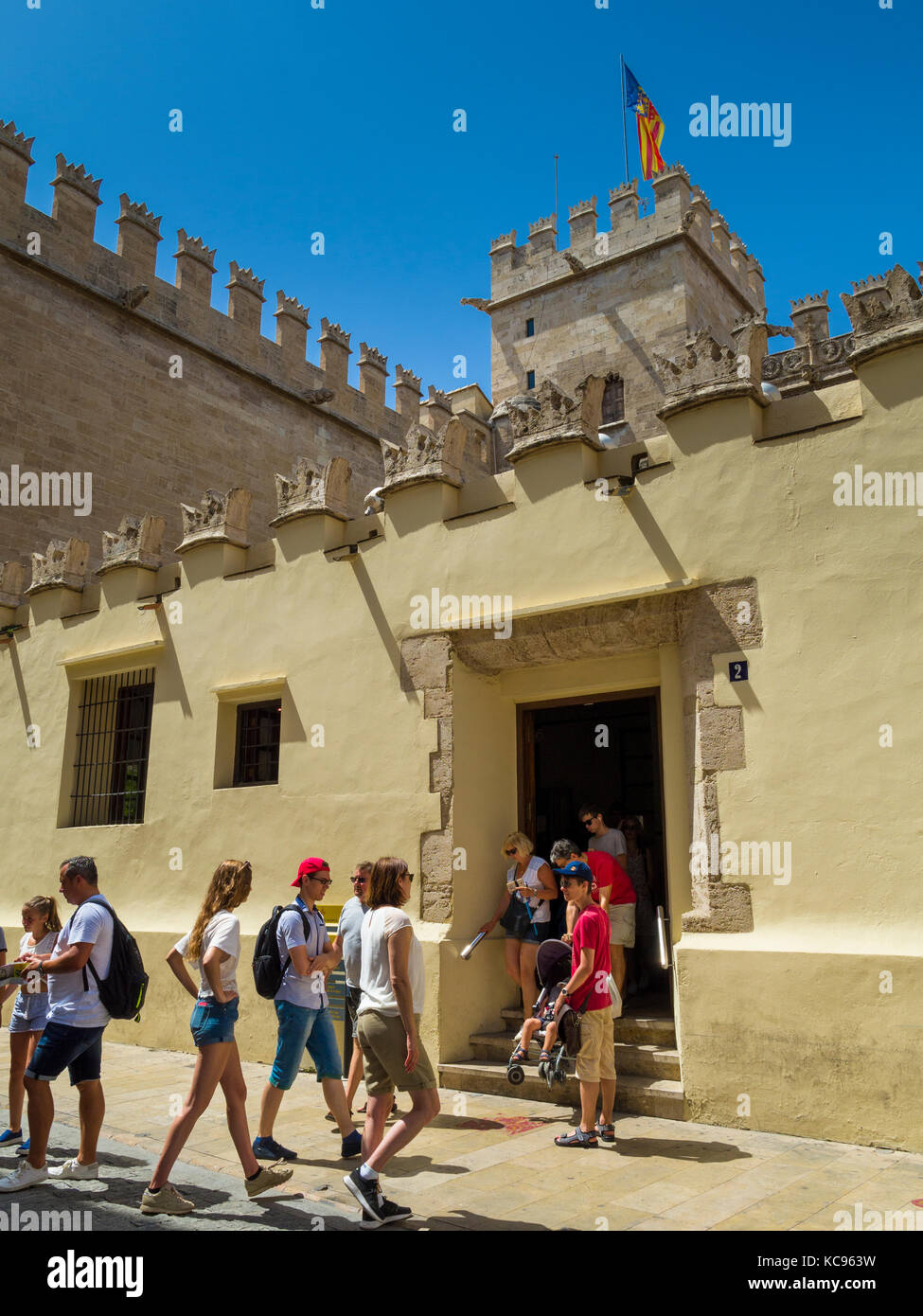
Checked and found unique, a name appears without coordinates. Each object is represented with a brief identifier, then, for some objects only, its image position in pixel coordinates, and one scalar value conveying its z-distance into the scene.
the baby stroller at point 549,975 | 6.14
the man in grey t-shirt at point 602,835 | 7.24
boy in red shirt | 5.47
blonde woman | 7.18
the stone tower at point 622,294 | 22.56
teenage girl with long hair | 4.31
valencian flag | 23.34
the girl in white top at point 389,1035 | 4.16
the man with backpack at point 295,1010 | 5.23
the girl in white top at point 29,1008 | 5.41
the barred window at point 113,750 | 10.59
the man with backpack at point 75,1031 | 4.68
